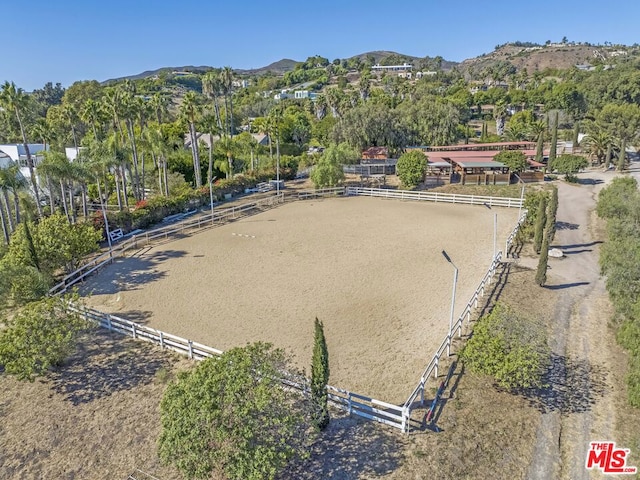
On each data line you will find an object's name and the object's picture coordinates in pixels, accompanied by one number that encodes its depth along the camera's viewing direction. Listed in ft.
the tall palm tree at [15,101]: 87.10
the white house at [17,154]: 131.83
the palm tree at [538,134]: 161.48
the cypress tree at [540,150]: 161.02
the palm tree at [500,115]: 246.27
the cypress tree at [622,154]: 154.30
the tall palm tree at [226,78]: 181.53
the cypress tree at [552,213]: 75.58
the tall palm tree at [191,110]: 116.16
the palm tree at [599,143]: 160.86
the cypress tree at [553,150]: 156.89
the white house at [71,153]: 146.06
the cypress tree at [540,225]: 78.59
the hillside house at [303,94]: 572.01
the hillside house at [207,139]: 181.31
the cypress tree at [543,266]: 64.08
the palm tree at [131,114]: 114.62
